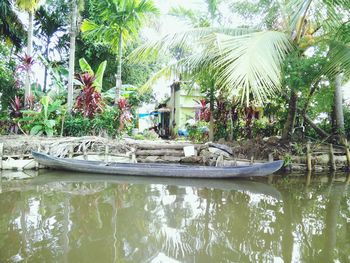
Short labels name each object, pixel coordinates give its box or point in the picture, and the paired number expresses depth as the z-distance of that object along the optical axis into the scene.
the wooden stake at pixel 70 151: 8.68
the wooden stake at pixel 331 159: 9.15
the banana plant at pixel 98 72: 10.45
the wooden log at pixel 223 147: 8.97
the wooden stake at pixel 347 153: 9.32
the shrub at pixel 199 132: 11.85
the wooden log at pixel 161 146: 9.39
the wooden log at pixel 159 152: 9.29
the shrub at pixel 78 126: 9.63
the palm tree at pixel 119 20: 9.59
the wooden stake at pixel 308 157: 8.88
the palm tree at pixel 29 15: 10.31
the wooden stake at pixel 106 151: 8.79
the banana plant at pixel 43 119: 9.46
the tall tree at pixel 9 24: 12.34
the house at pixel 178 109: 16.75
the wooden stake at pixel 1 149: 7.99
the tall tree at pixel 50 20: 16.64
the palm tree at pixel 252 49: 5.15
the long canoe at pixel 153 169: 6.97
